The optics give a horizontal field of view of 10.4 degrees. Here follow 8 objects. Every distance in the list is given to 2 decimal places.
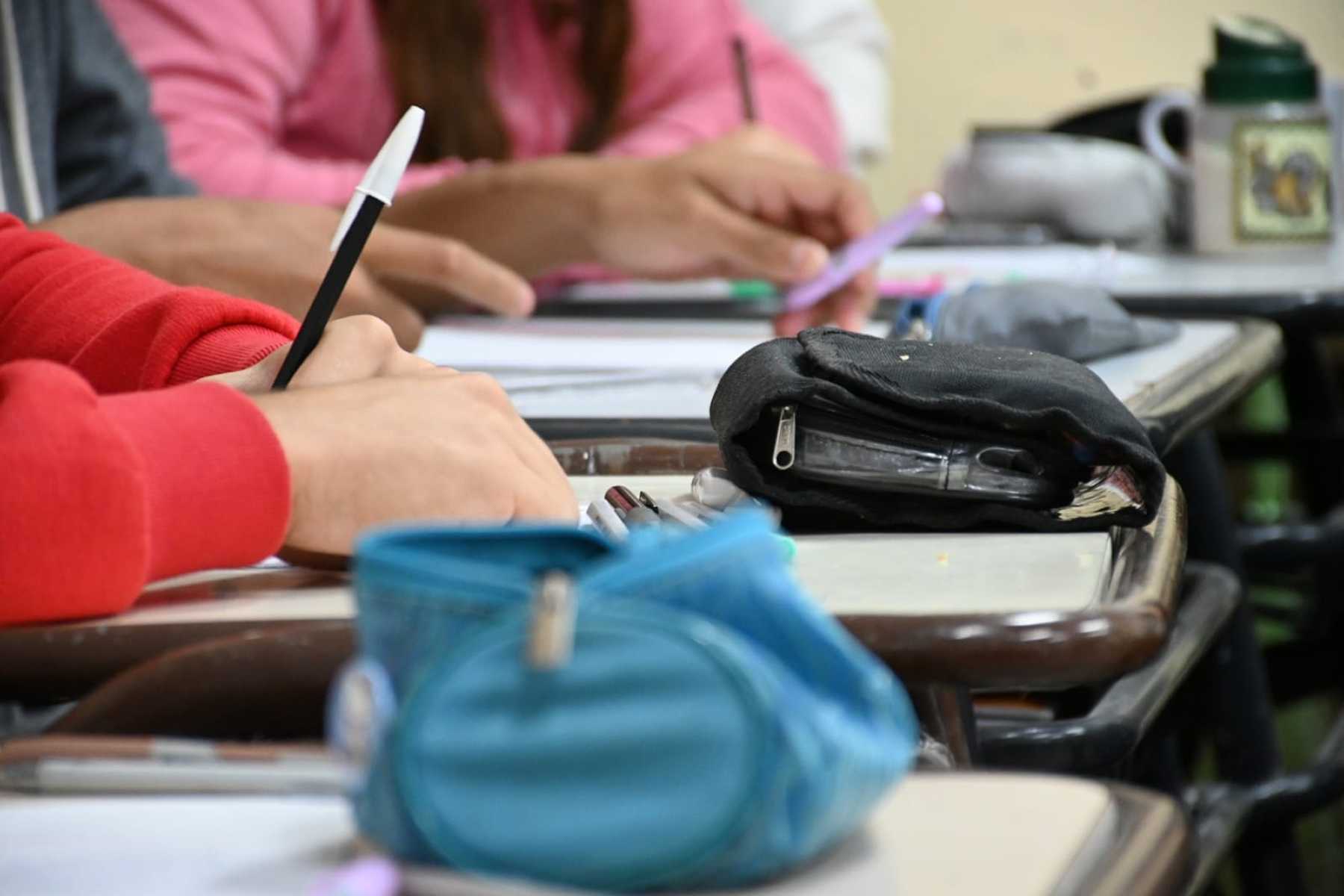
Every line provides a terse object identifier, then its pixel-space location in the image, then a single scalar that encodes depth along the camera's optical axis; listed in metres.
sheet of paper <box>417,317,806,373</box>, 3.48
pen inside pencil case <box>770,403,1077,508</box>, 2.91
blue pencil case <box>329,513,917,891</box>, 2.57
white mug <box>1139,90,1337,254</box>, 5.38
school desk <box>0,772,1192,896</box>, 2.60
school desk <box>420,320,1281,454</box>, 3.17
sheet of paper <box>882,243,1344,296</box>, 4.51
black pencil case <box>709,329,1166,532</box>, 2.90
